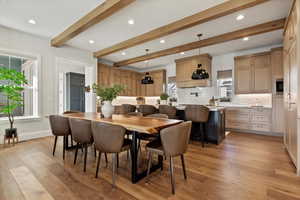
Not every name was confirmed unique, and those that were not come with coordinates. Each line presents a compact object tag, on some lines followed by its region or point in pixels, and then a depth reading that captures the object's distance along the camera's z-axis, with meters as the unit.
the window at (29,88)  4.16
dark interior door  6.77
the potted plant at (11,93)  3.38
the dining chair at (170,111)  3.77
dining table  1.71
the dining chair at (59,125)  2.70
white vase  2.65
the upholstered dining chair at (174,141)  1.72
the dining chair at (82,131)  2.16
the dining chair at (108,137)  1.79
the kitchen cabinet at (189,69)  5.51
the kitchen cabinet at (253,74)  4.59
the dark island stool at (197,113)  3.35
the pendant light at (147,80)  5.09
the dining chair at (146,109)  4.20
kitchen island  3.58
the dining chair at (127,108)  4.43
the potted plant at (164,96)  5.28
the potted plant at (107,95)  2.64
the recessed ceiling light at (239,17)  3.00
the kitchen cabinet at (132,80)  6.18
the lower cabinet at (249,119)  4.51
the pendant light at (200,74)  3.77
